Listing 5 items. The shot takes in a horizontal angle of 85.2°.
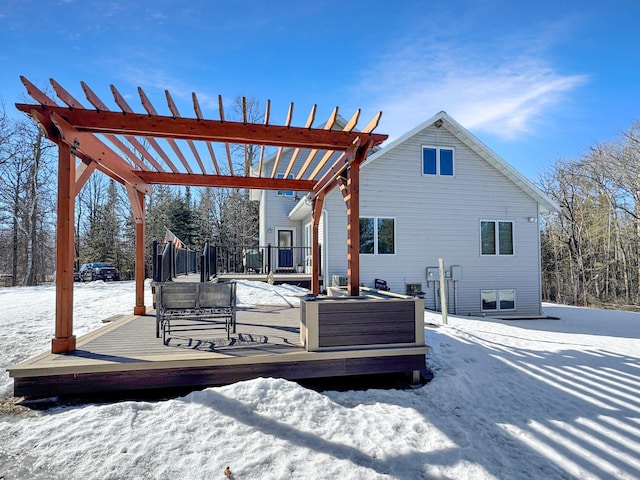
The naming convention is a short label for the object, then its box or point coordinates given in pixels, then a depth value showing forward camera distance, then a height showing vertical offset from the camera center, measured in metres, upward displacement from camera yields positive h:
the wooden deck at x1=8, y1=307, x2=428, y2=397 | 3.46 -1.18
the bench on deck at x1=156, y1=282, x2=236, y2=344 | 4.61 -0.64
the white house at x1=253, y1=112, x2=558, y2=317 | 10.80 +0.93
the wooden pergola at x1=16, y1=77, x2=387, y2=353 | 3.81 +1.44
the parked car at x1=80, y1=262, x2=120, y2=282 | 19.70 -1.00
